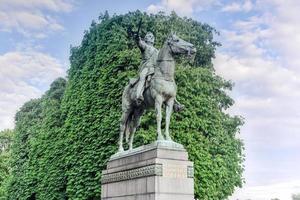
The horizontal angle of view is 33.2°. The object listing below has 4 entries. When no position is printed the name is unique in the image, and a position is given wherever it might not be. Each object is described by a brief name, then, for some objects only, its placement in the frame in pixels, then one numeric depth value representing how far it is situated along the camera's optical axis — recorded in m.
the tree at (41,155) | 33.56
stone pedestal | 14.12
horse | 15.28
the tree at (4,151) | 59.47
